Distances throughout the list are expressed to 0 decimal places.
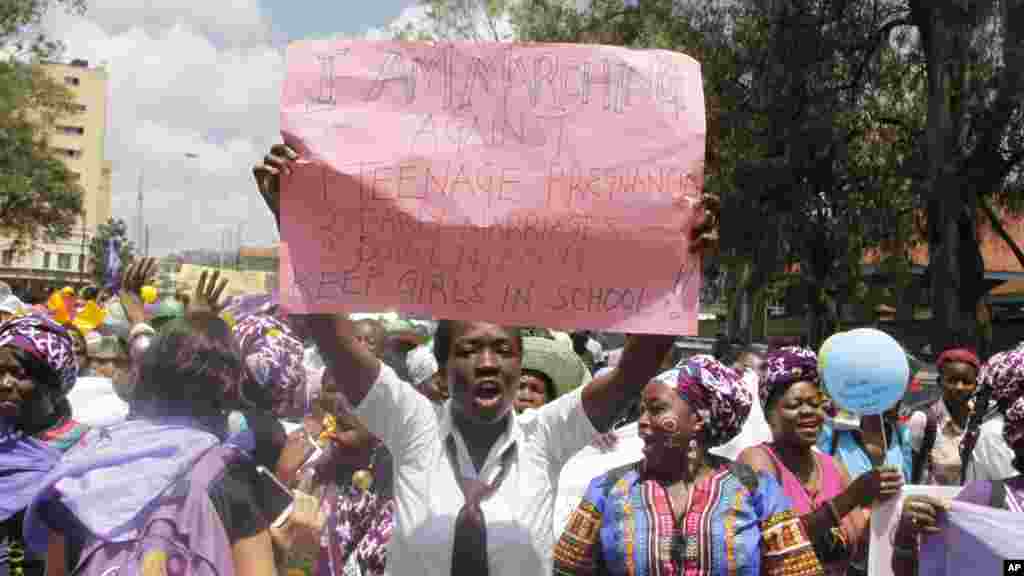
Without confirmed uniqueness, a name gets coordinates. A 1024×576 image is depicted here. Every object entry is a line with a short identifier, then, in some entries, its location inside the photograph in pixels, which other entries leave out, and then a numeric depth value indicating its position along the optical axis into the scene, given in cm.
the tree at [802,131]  1802
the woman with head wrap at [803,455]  401
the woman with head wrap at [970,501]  358
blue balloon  363
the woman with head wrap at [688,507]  327
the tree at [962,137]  1614
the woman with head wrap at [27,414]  358
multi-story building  9825
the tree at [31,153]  2630
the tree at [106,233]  6525
